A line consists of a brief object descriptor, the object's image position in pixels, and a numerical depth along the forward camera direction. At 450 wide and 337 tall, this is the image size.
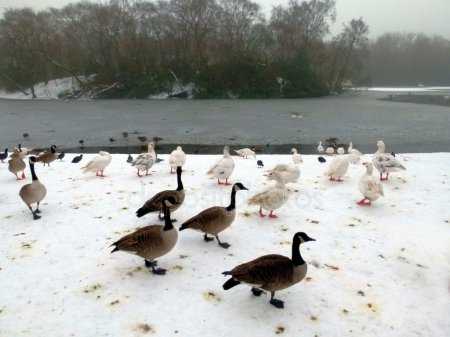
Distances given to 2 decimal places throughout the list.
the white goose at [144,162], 11.41
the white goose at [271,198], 7.87
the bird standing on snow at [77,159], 13.91
